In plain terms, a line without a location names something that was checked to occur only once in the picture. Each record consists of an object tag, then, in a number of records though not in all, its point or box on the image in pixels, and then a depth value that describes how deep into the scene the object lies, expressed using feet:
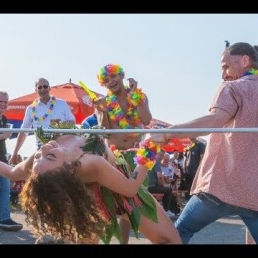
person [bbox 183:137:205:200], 30.25
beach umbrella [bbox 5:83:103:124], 32.30
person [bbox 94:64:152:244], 16.52
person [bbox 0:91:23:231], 20.39
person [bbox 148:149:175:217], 28.78
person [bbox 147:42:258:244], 11.14
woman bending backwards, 10.19
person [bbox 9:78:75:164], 20.42
